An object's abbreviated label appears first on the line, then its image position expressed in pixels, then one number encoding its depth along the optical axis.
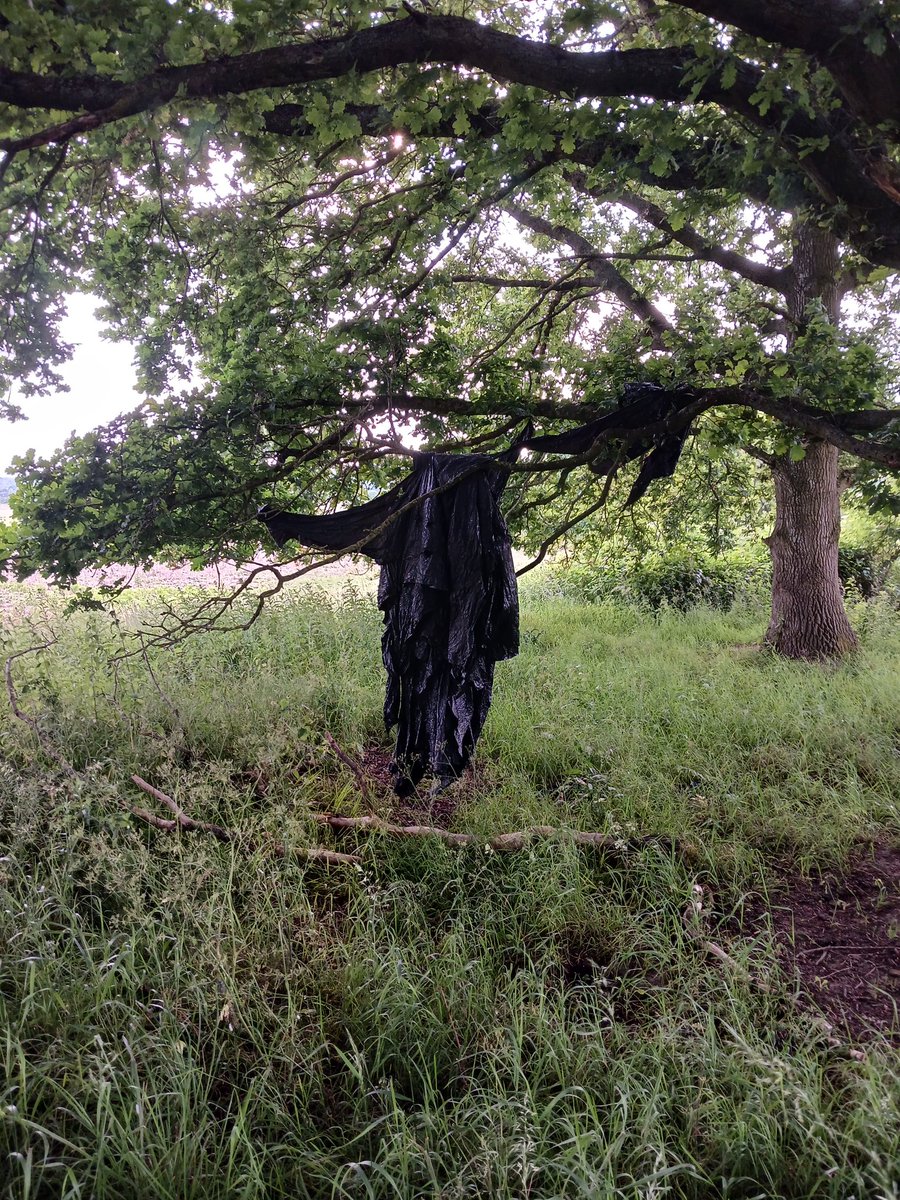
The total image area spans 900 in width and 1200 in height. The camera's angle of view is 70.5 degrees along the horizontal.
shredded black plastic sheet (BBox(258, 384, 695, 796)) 3.29
